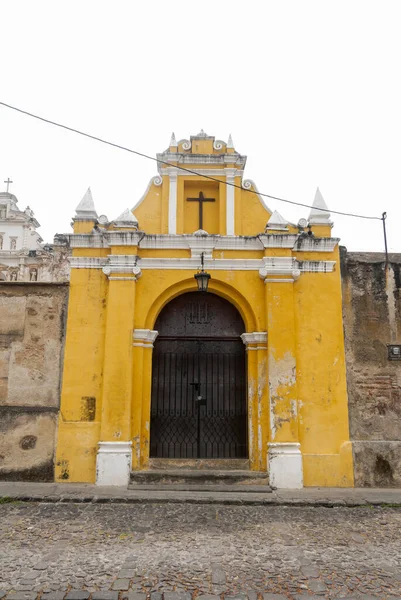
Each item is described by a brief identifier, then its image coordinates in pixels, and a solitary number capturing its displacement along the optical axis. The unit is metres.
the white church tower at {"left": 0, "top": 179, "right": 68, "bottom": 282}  32.05
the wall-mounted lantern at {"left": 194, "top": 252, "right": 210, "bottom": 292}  7.58
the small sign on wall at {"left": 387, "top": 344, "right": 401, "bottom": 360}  8.04
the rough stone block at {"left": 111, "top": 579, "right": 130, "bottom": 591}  3.96
